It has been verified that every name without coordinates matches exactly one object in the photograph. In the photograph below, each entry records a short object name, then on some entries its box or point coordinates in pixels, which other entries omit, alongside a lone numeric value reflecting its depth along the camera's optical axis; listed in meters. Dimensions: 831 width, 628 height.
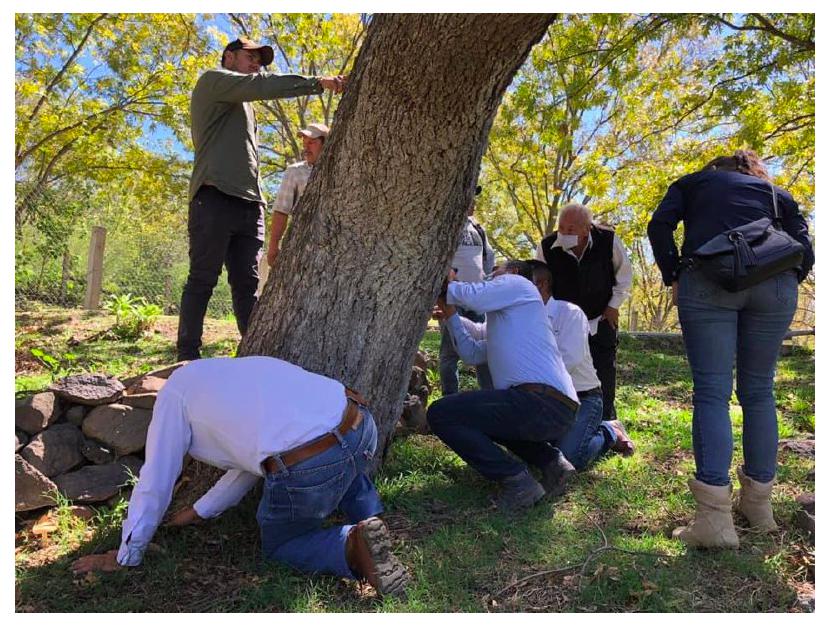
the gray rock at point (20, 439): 3.53
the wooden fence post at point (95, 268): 9.62
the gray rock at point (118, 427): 3.72
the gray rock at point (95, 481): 3.48
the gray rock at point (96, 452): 3.69
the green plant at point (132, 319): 7.28
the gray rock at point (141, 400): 3.83
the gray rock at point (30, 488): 3.32
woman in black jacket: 3.20
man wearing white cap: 4.73
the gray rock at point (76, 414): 3.79
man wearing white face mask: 4.82
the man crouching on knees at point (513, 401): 3.61
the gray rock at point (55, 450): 3.51
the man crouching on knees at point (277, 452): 2.61
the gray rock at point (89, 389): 3.75
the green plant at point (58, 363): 4.76
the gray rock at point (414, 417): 4.63
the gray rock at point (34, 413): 3.61
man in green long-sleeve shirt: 4.25
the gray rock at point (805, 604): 2.77
